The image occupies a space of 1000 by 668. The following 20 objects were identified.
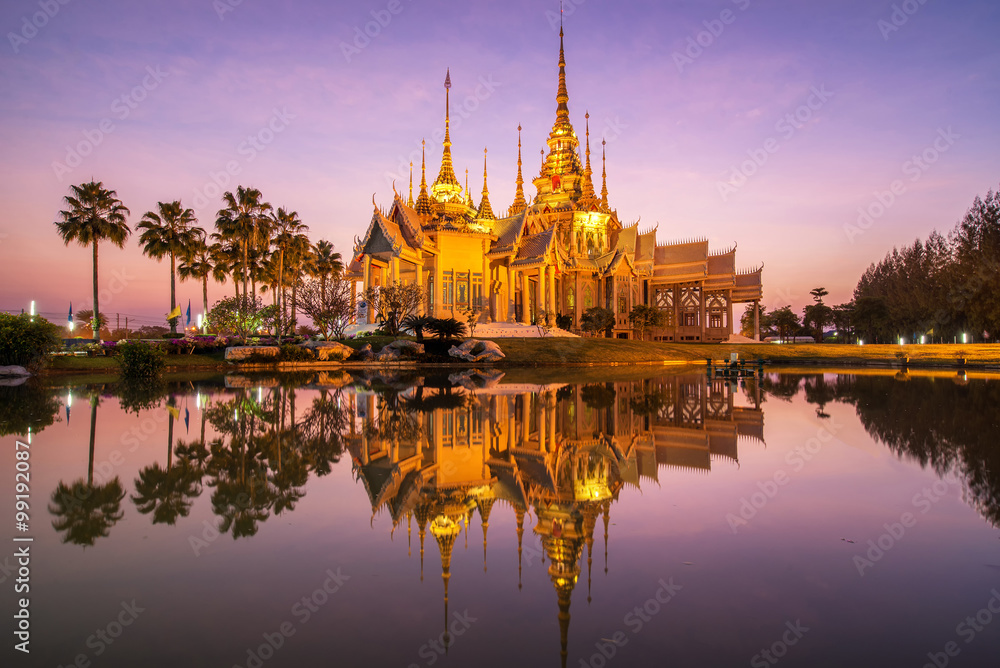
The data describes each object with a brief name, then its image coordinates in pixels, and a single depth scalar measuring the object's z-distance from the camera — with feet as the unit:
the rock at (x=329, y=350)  92.38
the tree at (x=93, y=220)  108.68
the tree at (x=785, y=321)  281.95
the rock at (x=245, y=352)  87.10
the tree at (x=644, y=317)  156.35
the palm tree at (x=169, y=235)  120.47
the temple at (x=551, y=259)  128.47
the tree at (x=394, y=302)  109.70
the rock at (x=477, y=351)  101.91
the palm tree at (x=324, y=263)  157.55
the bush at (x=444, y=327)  106.42
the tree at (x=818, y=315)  271.69
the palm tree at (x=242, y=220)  123.44
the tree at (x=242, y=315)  112.47
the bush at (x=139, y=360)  67.51
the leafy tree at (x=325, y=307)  105.91
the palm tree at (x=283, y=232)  132.05
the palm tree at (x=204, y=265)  127.85
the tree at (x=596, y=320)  148.66
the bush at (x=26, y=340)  68.33
